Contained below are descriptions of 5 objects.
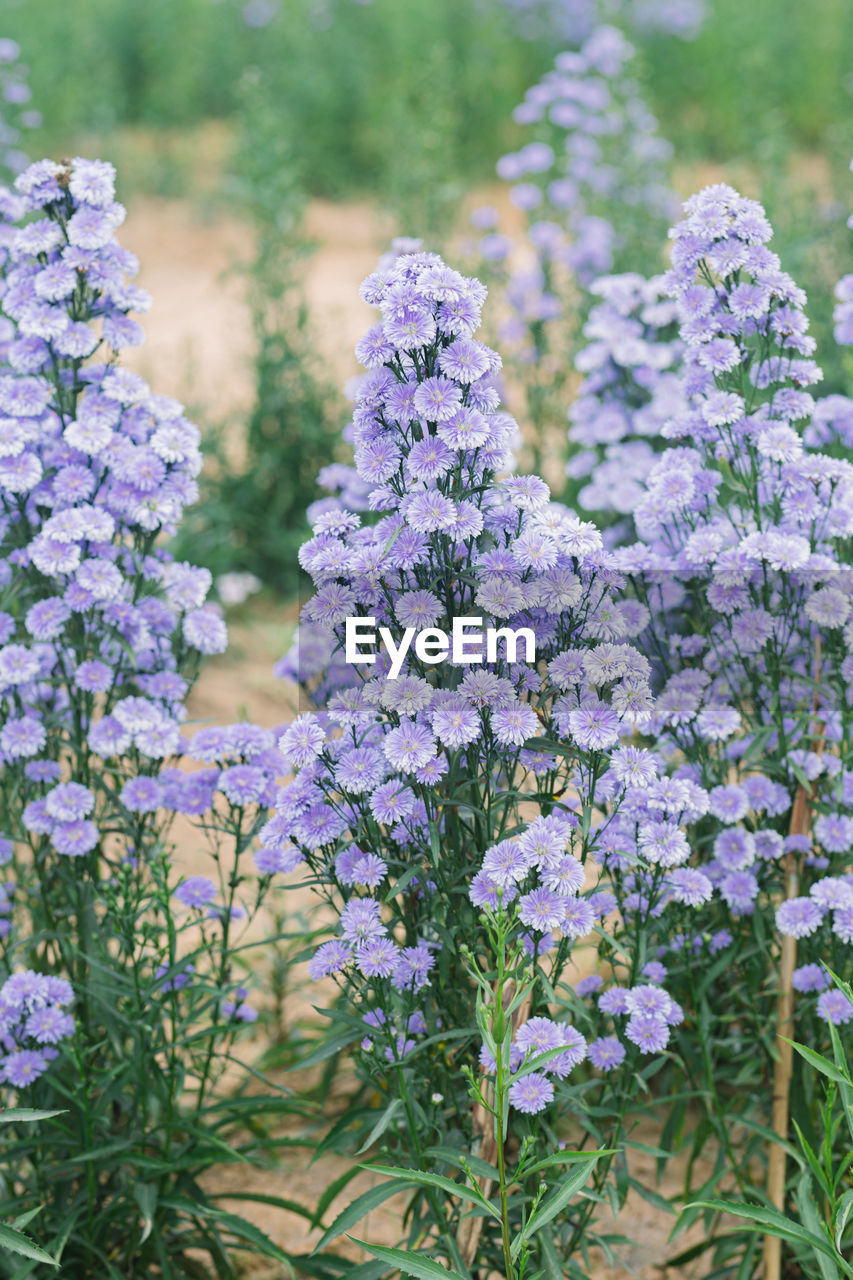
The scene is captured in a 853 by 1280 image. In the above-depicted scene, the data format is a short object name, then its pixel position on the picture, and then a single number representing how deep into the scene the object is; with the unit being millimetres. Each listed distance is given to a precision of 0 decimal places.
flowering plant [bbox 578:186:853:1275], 2092
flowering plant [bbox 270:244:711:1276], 1712
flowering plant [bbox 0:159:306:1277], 2102
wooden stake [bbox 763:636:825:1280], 2150
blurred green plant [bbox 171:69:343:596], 5496
